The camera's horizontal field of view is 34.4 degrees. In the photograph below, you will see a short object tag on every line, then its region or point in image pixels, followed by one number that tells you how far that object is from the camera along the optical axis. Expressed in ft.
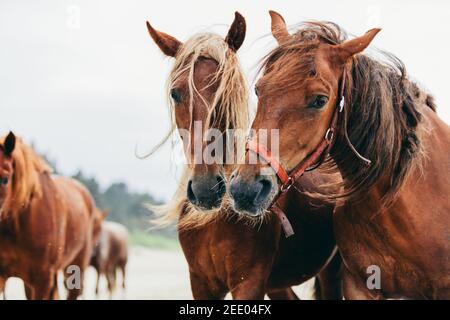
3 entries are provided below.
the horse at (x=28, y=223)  23.17
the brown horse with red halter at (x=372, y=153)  13.64
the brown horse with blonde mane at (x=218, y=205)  15.33
